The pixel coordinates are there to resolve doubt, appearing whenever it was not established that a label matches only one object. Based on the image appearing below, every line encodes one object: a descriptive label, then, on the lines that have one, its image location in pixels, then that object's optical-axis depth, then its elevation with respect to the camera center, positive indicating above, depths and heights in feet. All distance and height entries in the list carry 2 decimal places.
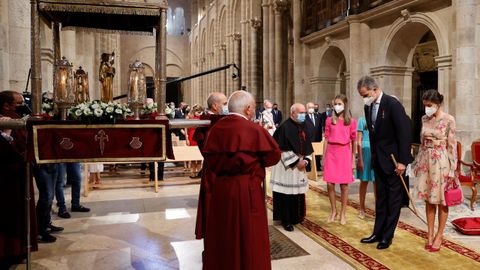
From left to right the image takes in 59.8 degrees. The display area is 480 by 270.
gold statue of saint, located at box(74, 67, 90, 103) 16.39 +1.98
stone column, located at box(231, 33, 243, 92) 82.99 +17.21
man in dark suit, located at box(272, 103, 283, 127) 49.52 +2.23
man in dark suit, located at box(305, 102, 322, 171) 36.45 +0.83
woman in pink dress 19.35 -0.85
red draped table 13.17 -0.21
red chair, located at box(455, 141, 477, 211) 21.65 -2.54
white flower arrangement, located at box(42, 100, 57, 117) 15.42 +0.98
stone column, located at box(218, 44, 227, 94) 91.57 +13.66
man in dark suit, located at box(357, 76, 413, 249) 15.64 -0.65
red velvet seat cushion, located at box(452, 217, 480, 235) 17.52 -3.95
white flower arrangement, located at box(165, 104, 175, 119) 16.81 +0.92
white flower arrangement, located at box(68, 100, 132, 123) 13.56 +0.76
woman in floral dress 15.12 -0.93
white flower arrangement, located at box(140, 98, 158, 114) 16.95 +1.10
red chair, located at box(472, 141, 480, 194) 22.25 -1.46
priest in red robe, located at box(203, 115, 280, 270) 10.20 -1.51
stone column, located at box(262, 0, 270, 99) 63.41 +13.34
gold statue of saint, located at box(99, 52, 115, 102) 17.56 +2.37
